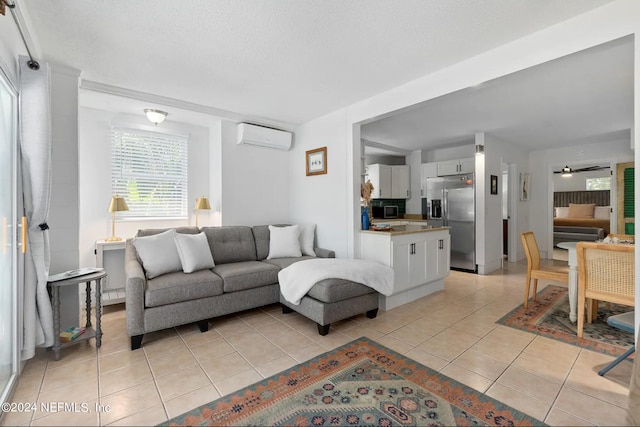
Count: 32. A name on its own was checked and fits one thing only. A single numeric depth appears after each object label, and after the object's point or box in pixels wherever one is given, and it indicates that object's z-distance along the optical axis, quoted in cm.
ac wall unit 415
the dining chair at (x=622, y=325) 197
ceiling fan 649
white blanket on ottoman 281
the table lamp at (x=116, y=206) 339
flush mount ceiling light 358
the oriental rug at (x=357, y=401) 161
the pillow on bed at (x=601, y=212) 819
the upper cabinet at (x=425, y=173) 611
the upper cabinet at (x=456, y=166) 548
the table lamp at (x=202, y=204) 402
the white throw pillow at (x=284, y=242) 384
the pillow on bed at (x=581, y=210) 836
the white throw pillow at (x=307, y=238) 406
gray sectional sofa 250
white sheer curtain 210
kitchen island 338
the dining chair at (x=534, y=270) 316
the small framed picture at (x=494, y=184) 535
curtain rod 180
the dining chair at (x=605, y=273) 227
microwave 633
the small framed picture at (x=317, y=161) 412
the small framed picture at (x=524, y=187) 631
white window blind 373
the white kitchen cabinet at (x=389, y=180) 630
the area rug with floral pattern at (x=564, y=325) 246
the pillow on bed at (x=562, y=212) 898
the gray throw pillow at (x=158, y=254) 283
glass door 183
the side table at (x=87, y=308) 224
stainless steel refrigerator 526
